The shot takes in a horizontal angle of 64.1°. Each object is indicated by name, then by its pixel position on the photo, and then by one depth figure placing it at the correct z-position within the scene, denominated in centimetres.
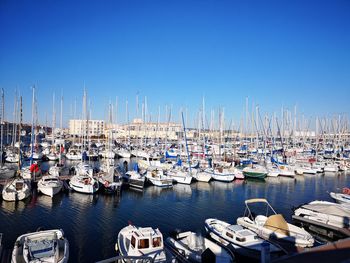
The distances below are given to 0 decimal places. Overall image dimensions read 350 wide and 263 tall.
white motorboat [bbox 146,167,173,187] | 3659
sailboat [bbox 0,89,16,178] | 3630
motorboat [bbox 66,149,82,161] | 6301
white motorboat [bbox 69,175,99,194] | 3109
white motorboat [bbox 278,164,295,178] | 4691
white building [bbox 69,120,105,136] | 16905
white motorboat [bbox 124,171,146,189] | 3528
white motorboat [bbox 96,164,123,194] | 3197
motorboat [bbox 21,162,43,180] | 3438
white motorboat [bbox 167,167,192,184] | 3891
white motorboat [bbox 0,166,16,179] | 3622
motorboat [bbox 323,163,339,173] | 5366
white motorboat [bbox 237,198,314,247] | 1788
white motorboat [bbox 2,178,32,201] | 2741
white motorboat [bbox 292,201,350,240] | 2100
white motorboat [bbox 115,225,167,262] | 1416
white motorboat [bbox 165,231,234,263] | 1492
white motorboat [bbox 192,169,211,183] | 4066
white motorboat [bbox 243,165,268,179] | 4391
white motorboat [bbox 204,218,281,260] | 1633
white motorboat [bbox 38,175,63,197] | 2984
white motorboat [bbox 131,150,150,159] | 6662
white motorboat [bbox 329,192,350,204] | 2894
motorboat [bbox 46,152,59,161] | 6131
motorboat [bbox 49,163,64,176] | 3897
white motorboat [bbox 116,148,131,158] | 6981
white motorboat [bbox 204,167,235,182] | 4094
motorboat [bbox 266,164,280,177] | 4662
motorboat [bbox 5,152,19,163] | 5469
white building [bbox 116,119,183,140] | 13575
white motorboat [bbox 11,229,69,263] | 1375
